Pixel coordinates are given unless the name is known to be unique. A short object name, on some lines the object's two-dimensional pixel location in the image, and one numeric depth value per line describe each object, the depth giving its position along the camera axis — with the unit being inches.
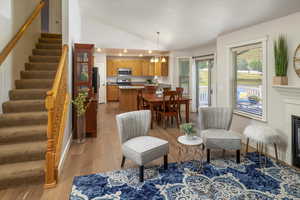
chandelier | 275.2
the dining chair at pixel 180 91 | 196.7
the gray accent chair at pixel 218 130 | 111.7
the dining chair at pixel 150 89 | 243.4
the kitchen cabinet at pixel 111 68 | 388.7
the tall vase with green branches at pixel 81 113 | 146.1
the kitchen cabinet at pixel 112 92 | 389.1
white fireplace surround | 108.1
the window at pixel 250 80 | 139.0
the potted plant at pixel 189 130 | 103.4
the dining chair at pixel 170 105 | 192.4
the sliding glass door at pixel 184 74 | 291.9
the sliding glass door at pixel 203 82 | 252.8
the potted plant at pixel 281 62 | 113.0
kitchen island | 287.3
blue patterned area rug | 83.4
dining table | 192.7
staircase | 93.4
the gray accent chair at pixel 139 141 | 95.6
